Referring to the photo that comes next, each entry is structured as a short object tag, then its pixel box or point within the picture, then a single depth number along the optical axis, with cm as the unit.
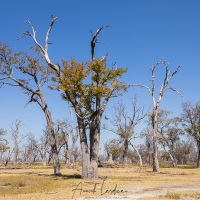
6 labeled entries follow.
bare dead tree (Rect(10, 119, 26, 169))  6881
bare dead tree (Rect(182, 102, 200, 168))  5722
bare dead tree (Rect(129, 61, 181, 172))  3558
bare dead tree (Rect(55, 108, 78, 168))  5170
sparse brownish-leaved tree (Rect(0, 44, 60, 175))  3106
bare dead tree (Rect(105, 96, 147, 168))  5399
